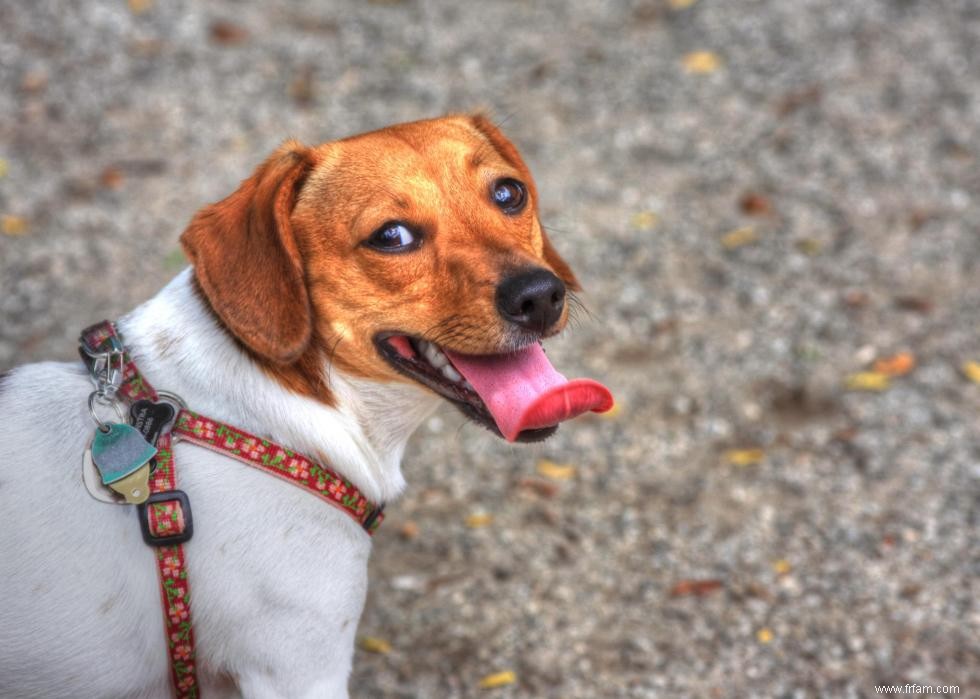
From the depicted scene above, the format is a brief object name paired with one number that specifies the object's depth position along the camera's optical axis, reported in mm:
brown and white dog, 2408
